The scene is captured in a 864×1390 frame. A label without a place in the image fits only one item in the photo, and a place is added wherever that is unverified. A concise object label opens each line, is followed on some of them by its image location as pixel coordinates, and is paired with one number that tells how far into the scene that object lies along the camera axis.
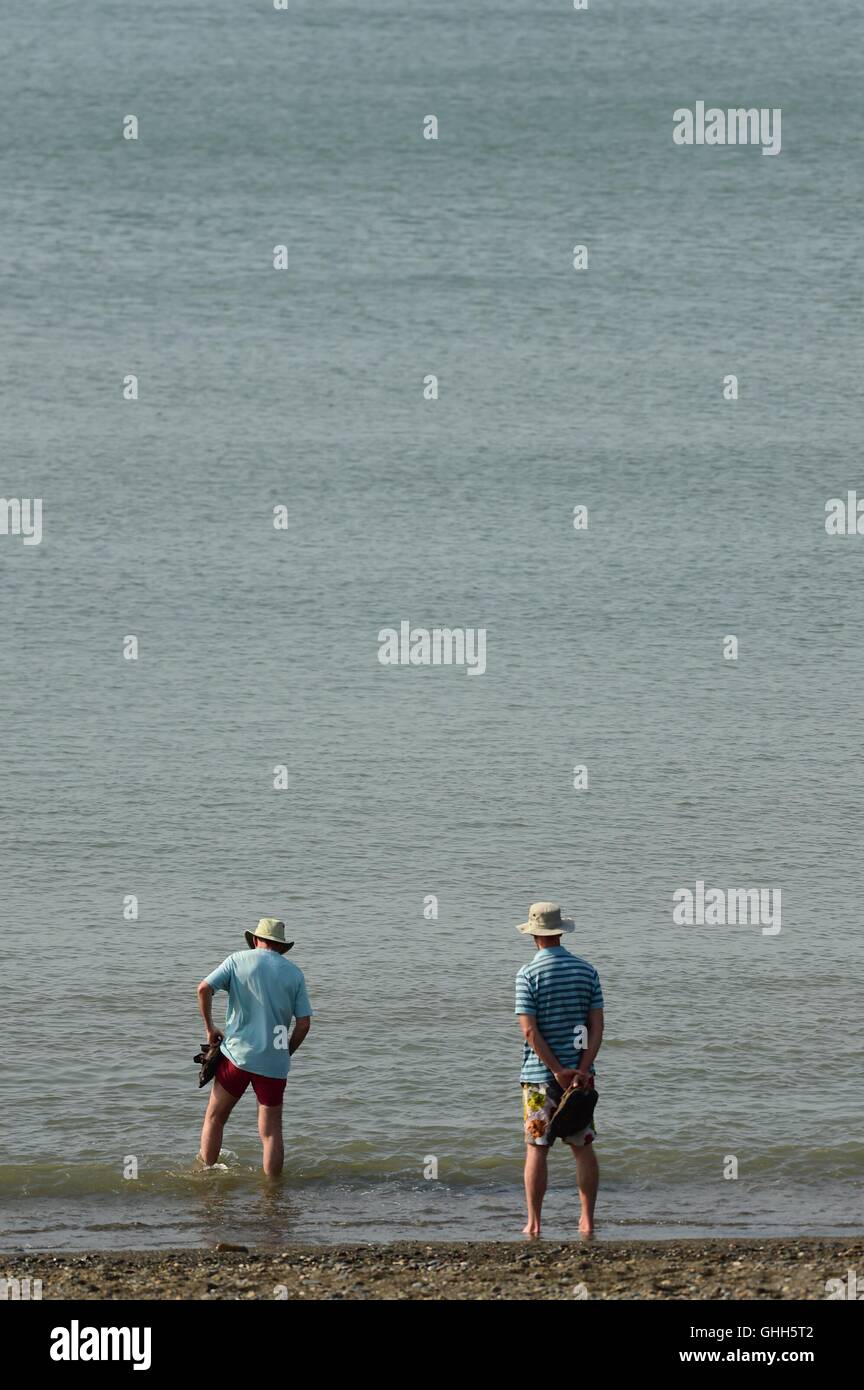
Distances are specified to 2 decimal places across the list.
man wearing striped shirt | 19.45
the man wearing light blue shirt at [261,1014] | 21.36
